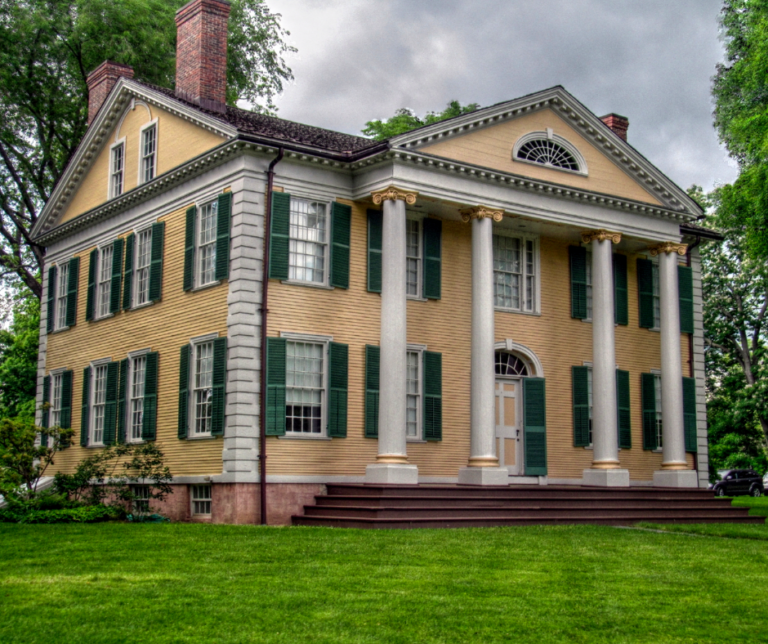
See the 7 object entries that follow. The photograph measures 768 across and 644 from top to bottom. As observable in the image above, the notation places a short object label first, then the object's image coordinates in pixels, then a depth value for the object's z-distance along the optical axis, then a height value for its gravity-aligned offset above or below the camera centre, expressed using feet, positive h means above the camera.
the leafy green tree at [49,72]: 106.83 +42.22
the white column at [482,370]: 70.64 +7.09
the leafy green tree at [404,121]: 143.43 +49.74
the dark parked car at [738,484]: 148.46 -1.58
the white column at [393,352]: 67.31 +7.96
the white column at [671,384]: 82.84 +7.19
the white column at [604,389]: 78.38 +6.35
